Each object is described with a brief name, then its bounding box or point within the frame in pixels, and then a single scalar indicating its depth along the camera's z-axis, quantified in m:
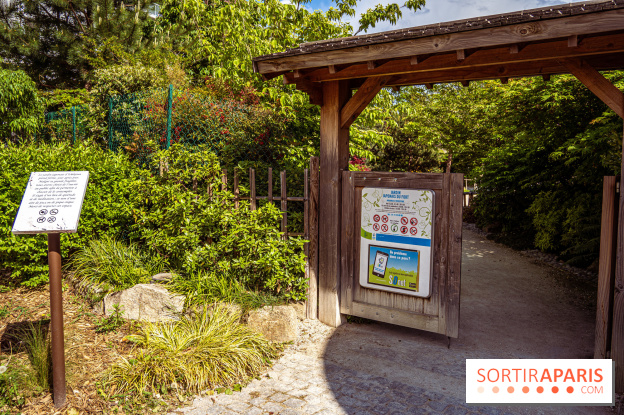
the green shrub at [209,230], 4.90
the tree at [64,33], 17.83
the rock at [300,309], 5.18
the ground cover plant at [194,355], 3.54
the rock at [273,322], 4.53
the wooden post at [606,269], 3.75
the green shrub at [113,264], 4.96
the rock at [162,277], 4.93
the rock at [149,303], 4.57
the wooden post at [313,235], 5.18
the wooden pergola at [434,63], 3.51
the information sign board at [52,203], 3.18
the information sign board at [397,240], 4.66
